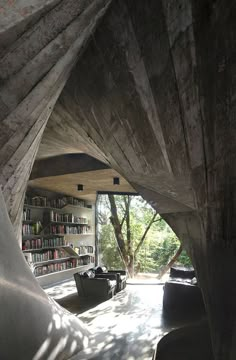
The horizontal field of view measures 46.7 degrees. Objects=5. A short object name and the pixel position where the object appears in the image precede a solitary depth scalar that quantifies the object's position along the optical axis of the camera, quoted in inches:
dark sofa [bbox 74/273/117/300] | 254.5
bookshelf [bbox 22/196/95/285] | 301.6
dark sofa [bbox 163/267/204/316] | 208.2
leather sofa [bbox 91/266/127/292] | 289.3
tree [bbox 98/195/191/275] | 454.6
